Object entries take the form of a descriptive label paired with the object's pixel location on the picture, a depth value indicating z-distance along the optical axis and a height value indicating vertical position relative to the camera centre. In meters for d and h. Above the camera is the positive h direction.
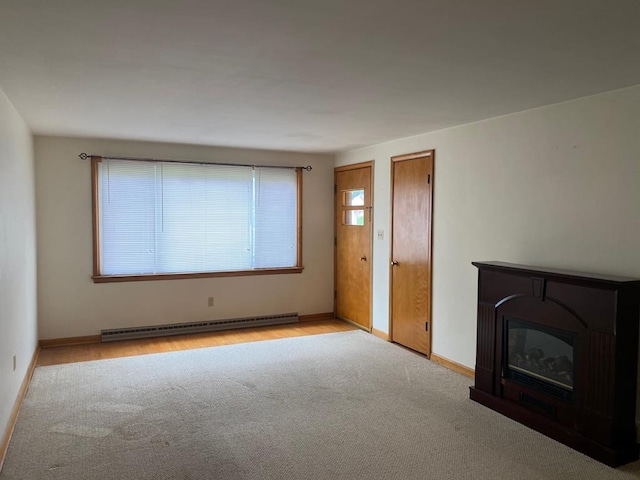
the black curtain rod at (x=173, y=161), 5.19 +0.70
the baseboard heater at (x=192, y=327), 5.41 -1.30
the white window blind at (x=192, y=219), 5.37 +0.01
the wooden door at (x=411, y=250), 4.77 -0.30
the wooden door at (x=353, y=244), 5.85 -0.29
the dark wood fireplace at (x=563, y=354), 2.81 -0.87
